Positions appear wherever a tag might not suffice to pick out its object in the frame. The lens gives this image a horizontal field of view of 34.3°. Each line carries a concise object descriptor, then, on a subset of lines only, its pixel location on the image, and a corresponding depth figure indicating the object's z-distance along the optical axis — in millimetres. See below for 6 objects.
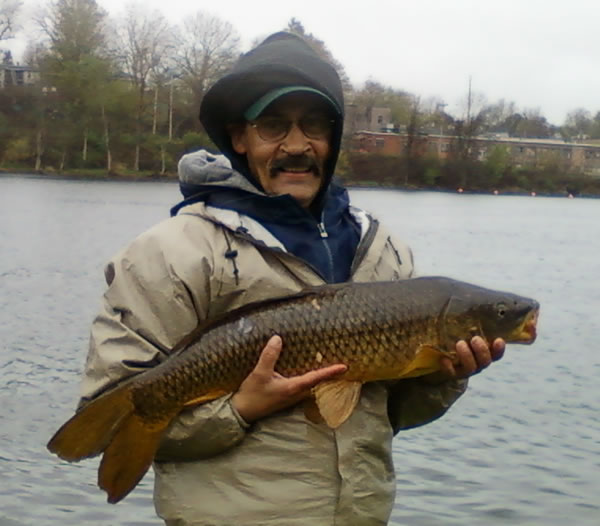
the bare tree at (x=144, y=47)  77250
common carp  2754
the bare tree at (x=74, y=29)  76062
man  2775
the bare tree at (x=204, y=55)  75125
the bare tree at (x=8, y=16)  77250
